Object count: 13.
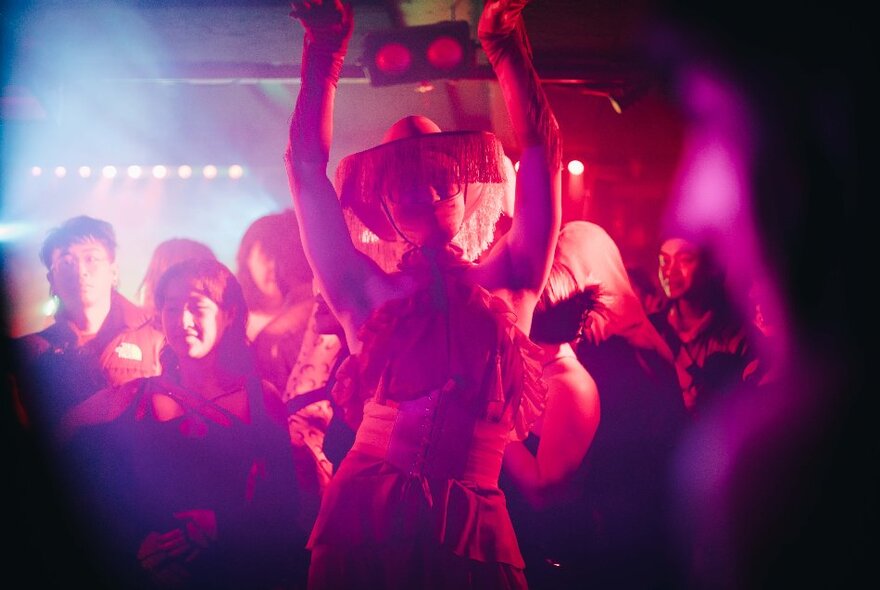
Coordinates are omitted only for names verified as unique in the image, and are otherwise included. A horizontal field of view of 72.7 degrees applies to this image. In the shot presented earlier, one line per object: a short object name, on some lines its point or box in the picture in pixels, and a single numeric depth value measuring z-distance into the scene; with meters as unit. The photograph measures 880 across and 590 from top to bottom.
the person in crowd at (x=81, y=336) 3.02
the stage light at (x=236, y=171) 3.31
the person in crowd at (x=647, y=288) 2.99
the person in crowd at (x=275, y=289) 2.93
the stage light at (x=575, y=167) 3.15
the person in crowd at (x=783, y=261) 2.77
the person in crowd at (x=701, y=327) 2.86
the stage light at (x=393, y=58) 2.84
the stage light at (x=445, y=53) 2.83
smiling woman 2.71
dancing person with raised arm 2.16
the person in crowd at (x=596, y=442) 2.61
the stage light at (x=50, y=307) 3.21
